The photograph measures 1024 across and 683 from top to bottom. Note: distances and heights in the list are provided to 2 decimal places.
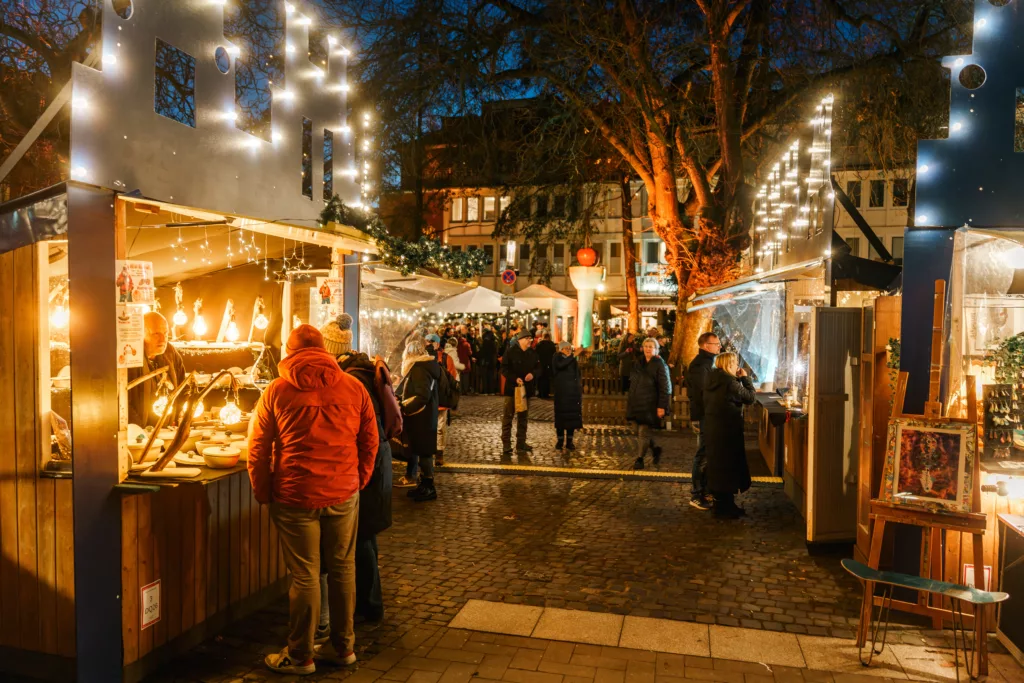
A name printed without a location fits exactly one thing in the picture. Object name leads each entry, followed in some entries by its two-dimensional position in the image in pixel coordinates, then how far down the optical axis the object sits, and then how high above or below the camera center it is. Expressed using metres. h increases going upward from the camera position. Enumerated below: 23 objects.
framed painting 4.53 -0.87
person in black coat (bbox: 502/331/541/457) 11.40 -0.81
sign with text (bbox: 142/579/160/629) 4.20 -1.64
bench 4.01 -1.49
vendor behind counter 5.79 -0.46
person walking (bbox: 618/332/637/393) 13.83 -0.68
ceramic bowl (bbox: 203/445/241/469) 4.84 -0.90
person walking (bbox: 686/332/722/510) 8.21 -0.74
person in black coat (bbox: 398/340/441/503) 7.96 -0.96
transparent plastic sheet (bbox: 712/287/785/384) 12.21 -0.04
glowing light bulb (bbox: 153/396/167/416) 6.42 -0.75
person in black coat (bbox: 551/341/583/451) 11.17 -1.05
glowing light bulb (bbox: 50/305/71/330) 4.80 +0.03
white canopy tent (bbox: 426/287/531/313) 12.30 +0.38
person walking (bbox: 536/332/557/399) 18.22 -0.71
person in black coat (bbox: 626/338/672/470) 9.90 -0.91
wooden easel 4.36 -1.22
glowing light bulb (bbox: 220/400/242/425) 5.96 -0.76
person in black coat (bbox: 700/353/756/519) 7.60 -1.10
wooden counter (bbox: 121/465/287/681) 4.14 -1.50
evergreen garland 6.60 +0.78
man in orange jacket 4.11 -0.87
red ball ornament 22.09 +2.06
